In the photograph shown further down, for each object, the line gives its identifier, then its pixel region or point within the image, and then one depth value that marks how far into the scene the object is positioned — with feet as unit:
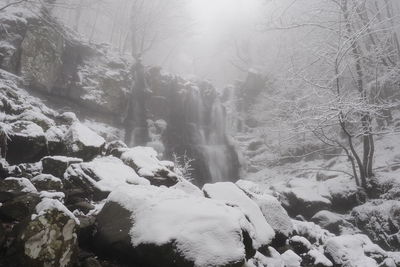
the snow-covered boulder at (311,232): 24.35
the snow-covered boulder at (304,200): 37.73
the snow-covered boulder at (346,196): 38.32
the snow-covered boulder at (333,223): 33.19
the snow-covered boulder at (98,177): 17.42
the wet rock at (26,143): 19.22
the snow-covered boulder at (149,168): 21.48
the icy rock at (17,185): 14.08
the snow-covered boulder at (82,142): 21.44
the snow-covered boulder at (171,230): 11.55
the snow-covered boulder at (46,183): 15.92
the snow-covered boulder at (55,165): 18.47
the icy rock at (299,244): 21.26
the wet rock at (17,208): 12.62
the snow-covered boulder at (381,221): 30.96
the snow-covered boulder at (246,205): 18.17
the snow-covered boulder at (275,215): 21.06
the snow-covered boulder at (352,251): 20.81
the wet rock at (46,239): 10.19
